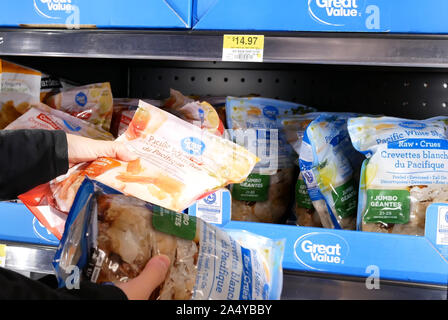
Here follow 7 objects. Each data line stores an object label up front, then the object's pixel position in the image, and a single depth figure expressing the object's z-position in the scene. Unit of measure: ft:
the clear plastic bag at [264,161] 4.52
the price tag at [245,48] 3.57
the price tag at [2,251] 4.42
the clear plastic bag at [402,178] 3.84
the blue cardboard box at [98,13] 3.66
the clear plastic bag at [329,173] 4.14
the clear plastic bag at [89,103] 4.91
